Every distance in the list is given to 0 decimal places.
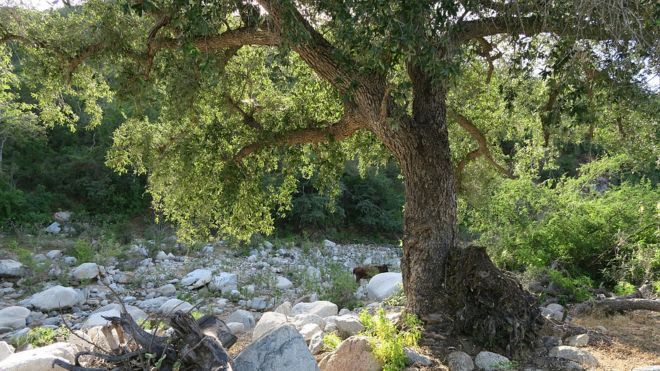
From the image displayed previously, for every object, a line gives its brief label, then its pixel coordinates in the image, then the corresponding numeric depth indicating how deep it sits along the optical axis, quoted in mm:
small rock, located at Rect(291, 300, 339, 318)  6664
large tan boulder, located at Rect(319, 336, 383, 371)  3643
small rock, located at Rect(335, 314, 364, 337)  4738
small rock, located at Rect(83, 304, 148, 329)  7161
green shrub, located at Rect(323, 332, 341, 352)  4191
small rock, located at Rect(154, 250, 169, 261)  13492
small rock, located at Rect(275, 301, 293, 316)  6500
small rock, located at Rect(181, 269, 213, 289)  10656
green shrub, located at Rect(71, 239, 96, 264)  12149
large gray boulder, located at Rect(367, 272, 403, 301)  8414
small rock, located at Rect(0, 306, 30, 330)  7805
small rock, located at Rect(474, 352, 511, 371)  3779
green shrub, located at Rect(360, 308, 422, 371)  3678
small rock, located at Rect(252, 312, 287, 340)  4957
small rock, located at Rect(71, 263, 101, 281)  10758
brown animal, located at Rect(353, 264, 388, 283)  11953
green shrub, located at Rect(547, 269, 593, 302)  6160
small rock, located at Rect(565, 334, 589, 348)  4332
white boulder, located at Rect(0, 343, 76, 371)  3498
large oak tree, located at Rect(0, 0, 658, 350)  3740
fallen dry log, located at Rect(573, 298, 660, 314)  5238
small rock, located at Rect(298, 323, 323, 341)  4737
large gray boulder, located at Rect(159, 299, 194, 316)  8237
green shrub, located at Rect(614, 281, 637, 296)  6173
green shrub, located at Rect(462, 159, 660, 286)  6941
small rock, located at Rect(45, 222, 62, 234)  15977
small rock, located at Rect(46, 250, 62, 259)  12633
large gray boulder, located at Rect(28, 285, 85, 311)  8734
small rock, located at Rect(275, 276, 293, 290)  10867
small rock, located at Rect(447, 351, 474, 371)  3789
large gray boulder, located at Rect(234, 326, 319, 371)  3062
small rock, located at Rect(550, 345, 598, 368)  3842
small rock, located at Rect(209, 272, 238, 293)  10453
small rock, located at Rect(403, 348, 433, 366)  3826
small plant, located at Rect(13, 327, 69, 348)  5691
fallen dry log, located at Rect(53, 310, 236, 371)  2742
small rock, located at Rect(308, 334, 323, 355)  4337
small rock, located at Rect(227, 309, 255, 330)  7066
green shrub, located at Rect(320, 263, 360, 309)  8477
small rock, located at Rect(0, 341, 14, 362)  4547
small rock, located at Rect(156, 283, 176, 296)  10234
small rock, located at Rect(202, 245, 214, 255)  14849
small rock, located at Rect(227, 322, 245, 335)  6375
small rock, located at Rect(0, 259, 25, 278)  10734
